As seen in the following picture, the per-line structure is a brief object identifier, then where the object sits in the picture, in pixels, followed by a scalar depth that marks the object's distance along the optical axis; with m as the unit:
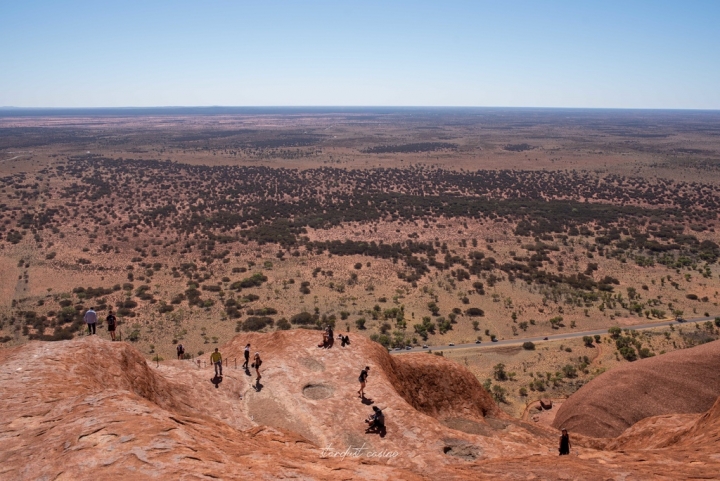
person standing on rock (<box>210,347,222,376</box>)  18.81
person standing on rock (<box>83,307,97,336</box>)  20.38
